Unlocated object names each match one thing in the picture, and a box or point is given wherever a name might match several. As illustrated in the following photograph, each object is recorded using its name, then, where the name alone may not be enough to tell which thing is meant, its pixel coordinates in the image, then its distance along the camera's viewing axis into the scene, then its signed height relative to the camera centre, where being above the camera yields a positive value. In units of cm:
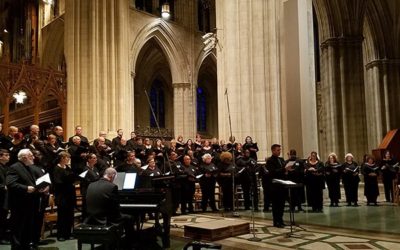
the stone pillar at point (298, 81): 1043 +206
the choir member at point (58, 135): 847 +72
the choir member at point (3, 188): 658 -26
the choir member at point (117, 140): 1034 +67
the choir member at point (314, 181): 997 -43
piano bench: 504 -78
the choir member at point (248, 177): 1026 -29
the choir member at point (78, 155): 820 +26
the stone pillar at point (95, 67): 1583 +385
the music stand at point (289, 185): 693 -34
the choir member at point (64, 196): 709 -44
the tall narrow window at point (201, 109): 3241 +433
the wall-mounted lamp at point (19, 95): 1608 +282
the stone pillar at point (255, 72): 1170 +256
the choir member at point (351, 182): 1116 -50
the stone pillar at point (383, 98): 2273 +341
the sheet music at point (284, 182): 694 -29
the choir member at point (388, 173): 1154 -30
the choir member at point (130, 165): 881 +6
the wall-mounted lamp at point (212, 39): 1292 +385
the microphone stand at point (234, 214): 934 -107
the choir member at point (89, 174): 741 -9
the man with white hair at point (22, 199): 598 -41
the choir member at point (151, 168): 926 -1
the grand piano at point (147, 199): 598 -44
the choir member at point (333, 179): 1098 -41
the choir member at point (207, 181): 1031 -36
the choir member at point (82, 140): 855 +60
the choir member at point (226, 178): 1025 -30
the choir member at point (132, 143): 1053 +61
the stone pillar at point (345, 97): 1967 +304
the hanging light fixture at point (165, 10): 2074 +759
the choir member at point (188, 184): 1012 -42
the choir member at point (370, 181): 1137 -50
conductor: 779 -40
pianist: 529 -43
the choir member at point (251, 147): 1066 +45
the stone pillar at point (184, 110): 2500 +330
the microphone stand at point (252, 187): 1017 -53
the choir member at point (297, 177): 956 -31
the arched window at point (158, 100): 2992 +474
